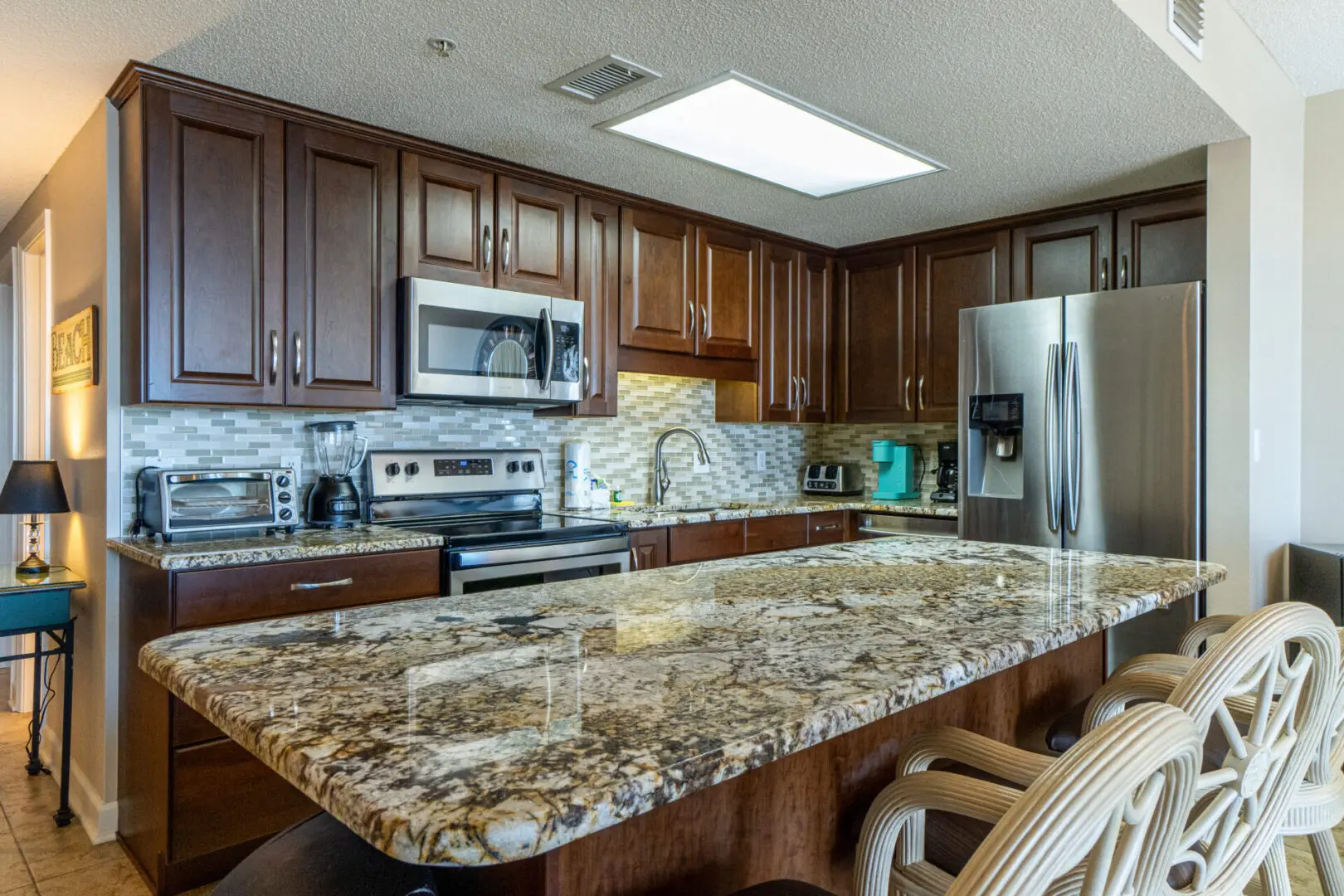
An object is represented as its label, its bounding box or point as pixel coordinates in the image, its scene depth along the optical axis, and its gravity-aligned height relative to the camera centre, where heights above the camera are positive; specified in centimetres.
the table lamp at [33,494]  261 -15
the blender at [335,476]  279 -10
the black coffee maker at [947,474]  417 -14
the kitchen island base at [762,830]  88 -47
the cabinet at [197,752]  212 -79
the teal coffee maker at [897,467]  431 -11
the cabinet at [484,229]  290 +79
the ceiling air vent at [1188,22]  224 +115
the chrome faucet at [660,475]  402 -14
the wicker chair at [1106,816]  57 -27
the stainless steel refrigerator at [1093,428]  296 +7
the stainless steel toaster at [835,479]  453 -18
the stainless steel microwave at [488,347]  284 +36
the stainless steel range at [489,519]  267 -28
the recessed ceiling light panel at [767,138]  251 +102
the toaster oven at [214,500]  242 -16
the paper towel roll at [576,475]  363 -12
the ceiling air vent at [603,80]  231 +104
